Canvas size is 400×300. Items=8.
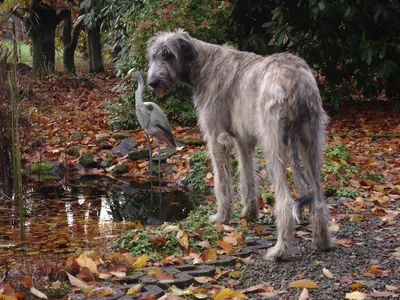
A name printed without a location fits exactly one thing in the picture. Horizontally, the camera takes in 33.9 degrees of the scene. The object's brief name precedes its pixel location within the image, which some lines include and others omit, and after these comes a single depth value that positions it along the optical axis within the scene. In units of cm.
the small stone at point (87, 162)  1110
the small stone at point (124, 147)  1155
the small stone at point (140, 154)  1112
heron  941
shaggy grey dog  508
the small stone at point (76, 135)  1271
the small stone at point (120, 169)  1080
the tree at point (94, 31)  1680
